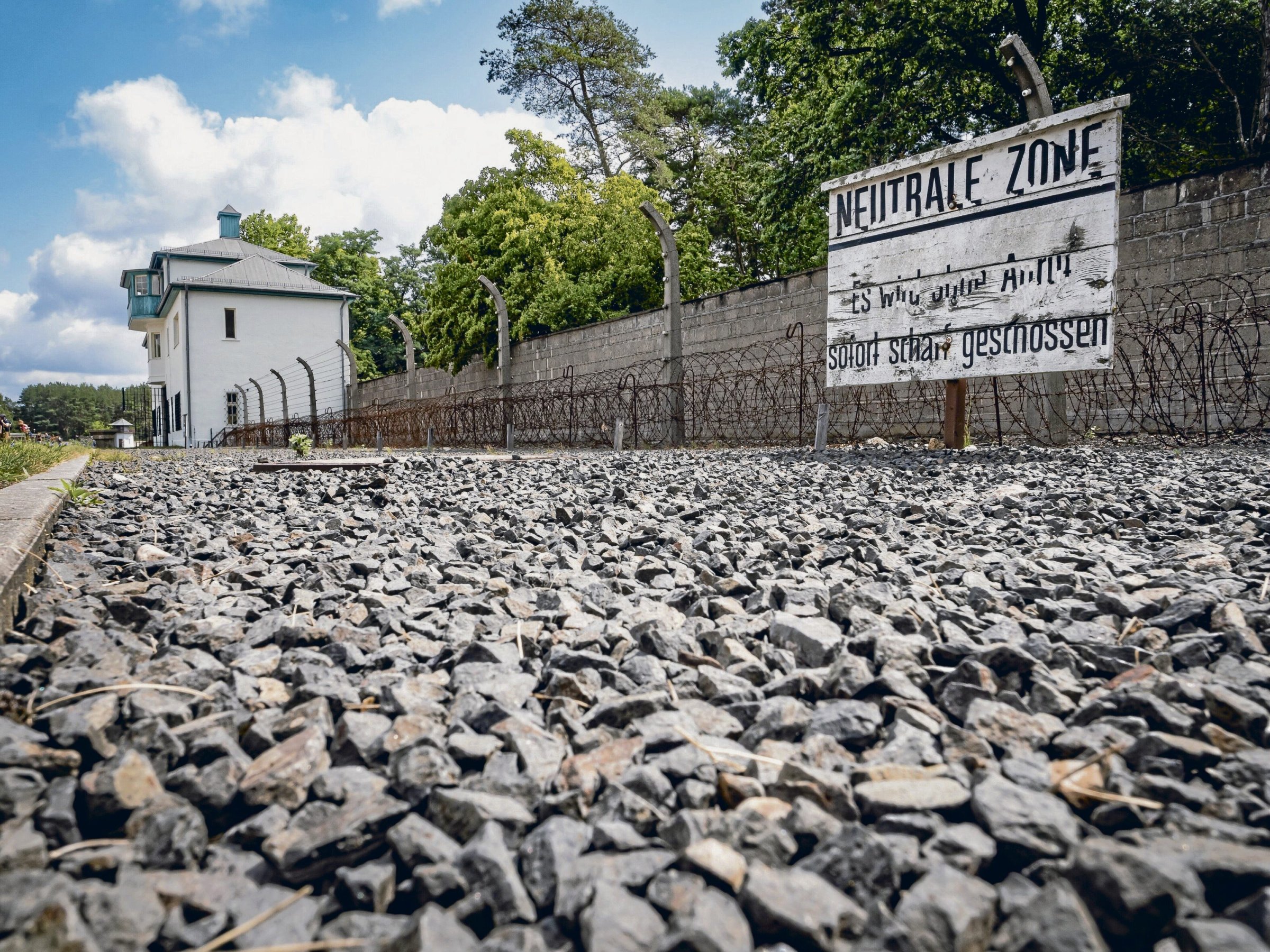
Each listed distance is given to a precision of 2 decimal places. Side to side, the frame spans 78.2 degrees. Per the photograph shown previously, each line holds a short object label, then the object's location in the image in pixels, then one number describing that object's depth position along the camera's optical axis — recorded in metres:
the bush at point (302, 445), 8.13
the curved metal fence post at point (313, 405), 18.89
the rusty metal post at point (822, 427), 6.86
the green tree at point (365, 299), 42.09
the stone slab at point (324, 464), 6.93
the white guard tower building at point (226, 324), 30.55
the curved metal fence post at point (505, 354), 15.04
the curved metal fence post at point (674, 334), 10.35
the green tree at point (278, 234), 43.09
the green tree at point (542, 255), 19.33
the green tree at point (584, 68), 24.05
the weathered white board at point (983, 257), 5.57
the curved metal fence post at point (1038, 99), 6.02
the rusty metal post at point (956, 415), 6.60
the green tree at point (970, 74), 12.27
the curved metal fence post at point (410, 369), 18.55
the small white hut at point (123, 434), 22.81
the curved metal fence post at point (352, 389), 19.30
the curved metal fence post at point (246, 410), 29.52
